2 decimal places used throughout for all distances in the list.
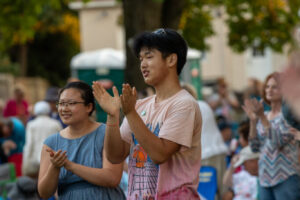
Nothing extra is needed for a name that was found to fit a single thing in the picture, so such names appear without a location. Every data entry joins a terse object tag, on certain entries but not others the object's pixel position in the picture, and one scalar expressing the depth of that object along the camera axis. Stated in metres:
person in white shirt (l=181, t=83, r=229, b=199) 14.17
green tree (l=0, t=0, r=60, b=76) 23.97
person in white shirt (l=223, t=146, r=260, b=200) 12.32
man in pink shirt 6.06
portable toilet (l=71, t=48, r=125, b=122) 32.65
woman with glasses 7.68
